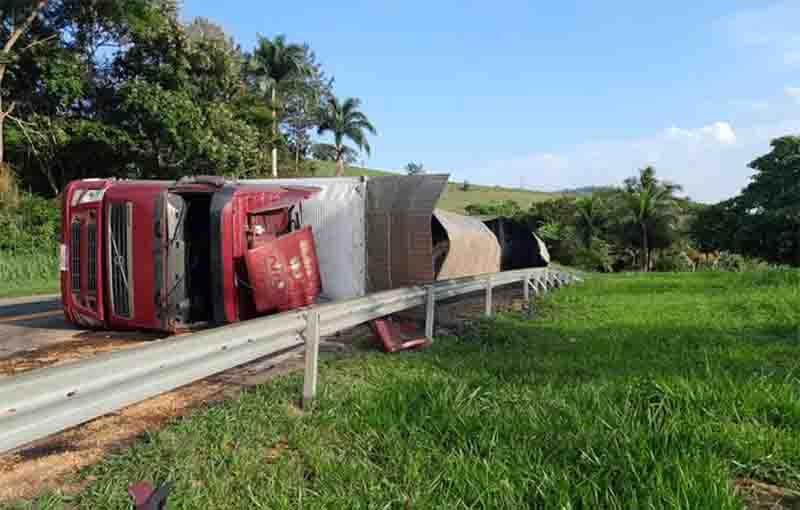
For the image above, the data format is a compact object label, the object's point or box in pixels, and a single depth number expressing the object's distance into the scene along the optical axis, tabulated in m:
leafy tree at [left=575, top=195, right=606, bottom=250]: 38.41
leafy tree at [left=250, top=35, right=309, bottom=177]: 36.84
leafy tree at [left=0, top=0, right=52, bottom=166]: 20.91
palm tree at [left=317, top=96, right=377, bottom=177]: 45.31
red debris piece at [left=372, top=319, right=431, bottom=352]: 5.67
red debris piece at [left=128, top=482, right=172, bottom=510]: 2.03
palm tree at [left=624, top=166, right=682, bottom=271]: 36.47
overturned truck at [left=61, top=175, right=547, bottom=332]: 6.09
